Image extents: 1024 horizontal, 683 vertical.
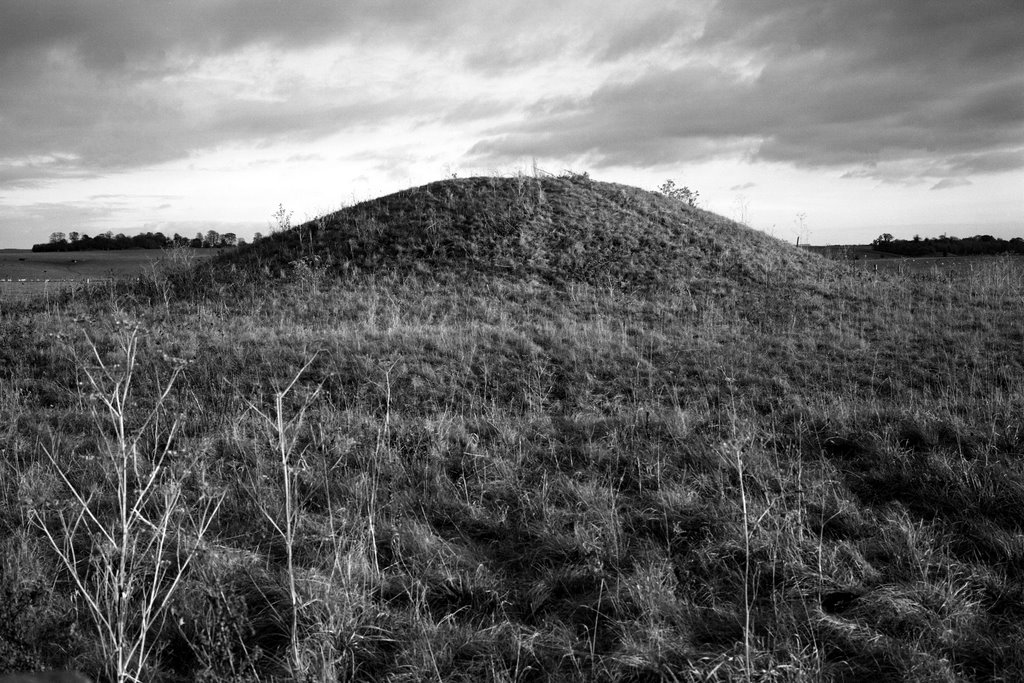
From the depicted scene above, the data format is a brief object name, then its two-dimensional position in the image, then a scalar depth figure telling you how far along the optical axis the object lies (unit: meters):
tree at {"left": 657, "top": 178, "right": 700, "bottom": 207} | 29.16
